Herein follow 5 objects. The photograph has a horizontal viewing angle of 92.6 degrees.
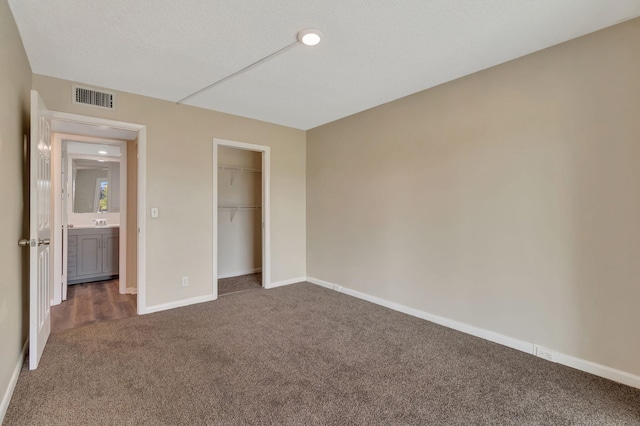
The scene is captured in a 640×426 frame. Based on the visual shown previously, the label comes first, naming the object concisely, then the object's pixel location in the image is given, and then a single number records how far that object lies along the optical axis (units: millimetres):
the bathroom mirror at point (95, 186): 5375
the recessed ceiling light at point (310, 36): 2208
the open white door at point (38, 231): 2227
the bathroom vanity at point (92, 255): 4875
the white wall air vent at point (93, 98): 3099
